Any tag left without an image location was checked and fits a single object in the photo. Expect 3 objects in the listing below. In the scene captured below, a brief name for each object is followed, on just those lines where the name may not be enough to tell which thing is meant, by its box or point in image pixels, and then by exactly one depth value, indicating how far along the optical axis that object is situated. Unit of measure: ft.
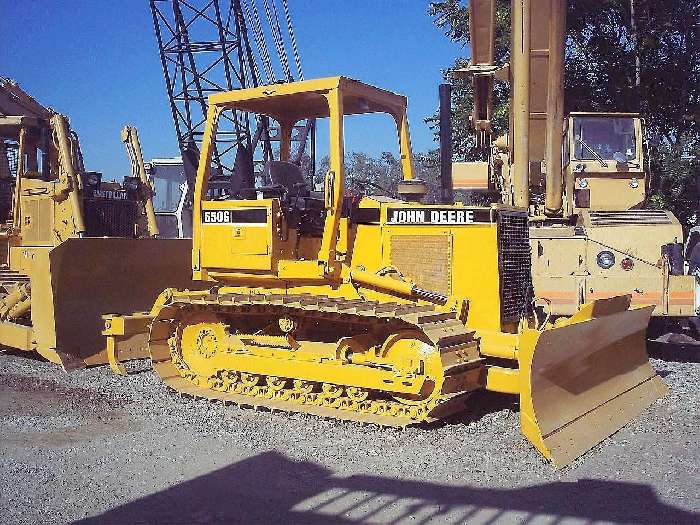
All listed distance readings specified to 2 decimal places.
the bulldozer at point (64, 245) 27.20
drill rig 28.32
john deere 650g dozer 19.33
